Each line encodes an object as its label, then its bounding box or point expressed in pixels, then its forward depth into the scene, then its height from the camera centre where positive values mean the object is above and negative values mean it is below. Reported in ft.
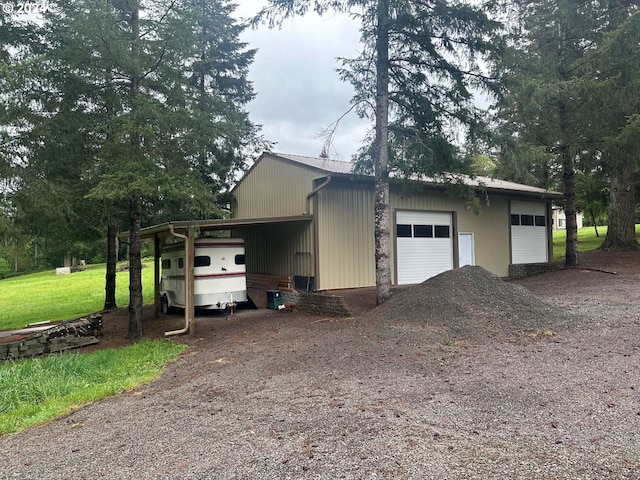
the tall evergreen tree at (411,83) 30.91 +12.77
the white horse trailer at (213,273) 36.55 -1.61
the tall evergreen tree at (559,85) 42.14 +15.27
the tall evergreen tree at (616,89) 41.04 +15.14
